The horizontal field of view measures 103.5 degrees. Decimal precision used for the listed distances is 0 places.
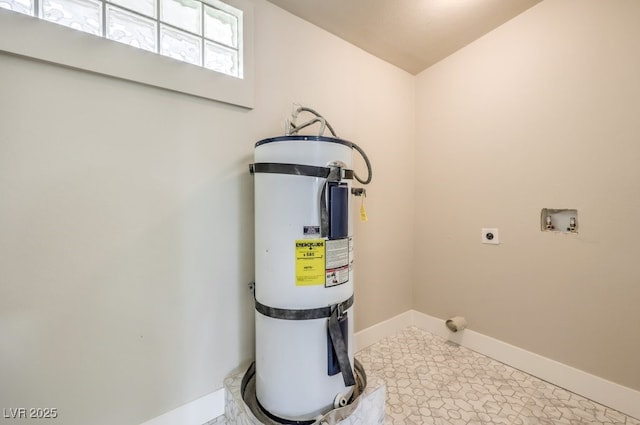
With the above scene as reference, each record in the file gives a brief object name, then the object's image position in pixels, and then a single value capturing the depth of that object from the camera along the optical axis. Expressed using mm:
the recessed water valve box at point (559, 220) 1316
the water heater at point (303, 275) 894
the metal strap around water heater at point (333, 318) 895
